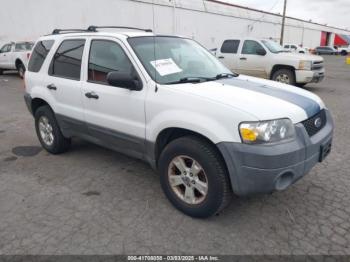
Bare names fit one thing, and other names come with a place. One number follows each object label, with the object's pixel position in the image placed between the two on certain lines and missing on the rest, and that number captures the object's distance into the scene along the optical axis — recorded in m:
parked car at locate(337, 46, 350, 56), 50.78
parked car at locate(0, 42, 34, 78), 14.98
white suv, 2.67
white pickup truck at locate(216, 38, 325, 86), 10.09
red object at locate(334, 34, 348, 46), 72.31
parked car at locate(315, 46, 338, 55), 48.76
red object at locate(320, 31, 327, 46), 67.58
